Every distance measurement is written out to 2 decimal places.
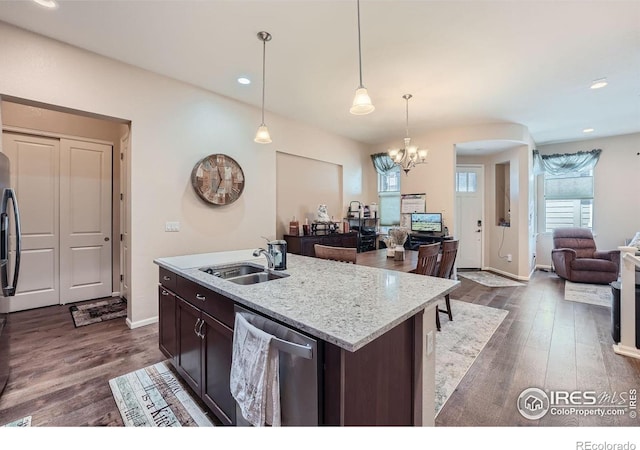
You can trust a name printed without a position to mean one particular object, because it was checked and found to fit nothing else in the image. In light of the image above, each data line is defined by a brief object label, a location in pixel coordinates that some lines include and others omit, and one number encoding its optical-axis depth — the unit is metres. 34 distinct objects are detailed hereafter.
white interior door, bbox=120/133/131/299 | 3.27
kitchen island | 1.04
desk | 5.07
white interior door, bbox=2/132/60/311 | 3.45
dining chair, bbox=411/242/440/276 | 2.74
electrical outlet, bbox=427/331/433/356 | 1.43
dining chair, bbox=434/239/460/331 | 3.10
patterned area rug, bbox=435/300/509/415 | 2.15
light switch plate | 3.33
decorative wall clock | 3.55
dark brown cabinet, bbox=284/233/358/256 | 4.52
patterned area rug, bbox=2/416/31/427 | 1.68
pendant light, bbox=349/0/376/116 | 1.95
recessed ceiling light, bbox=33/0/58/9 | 2.13
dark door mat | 3.24
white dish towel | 1.15
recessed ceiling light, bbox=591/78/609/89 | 3.33
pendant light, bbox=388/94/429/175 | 3.95
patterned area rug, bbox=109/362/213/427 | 1.72
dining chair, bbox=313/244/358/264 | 2.80
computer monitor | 5.27
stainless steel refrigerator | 1.86
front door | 6.20
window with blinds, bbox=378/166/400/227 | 6.24
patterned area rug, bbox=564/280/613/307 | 4.03
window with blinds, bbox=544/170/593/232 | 5.89
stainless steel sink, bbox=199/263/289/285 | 1.98
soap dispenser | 1.97
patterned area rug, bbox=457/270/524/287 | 5.05
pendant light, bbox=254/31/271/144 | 2.63
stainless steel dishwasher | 1.05
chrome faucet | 1.99
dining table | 2.83
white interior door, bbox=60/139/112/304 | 3.79
